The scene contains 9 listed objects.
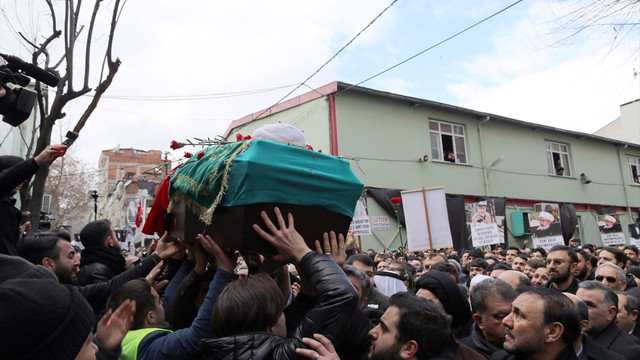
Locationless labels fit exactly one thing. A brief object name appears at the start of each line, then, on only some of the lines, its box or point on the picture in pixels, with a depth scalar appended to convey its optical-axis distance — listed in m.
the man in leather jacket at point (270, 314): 1.97
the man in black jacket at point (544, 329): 2.80
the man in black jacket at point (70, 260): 3.28
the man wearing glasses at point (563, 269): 5.63
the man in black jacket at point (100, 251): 3.86
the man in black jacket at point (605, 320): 3.66
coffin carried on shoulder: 2.39
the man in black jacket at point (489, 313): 3.30
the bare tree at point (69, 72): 6.14
